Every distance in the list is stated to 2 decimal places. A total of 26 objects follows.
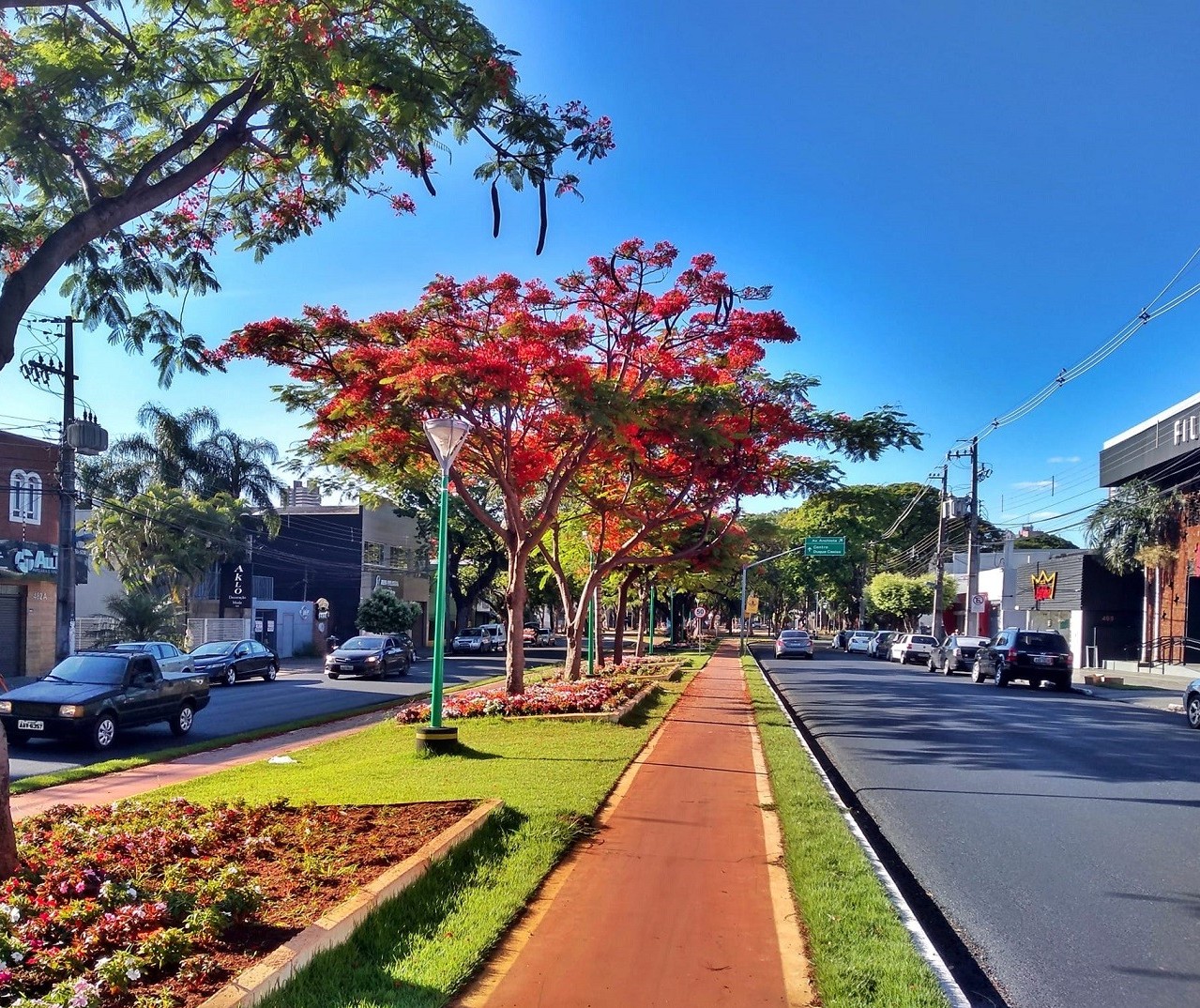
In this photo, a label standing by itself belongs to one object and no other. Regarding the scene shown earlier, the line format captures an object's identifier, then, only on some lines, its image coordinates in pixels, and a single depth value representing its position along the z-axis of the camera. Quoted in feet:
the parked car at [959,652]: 125.59
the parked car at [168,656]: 85.27
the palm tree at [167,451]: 139.23
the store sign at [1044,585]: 151.23
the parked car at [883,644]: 175.83
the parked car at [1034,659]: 97.30
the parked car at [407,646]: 112.43
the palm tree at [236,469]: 146.00
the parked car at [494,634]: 162.09
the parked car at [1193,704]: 60.44
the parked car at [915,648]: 155.33
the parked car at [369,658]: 103.04
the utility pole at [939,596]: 159.63
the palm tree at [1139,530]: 119.44
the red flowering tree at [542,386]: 48.34
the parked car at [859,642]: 192.44
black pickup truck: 46.83
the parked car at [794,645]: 157.48
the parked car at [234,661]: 96.53
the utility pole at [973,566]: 134.10
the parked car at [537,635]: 178.70
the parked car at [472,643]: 155.94
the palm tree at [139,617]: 108.17
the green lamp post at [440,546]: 38.88
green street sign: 145.28
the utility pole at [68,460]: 77.87
